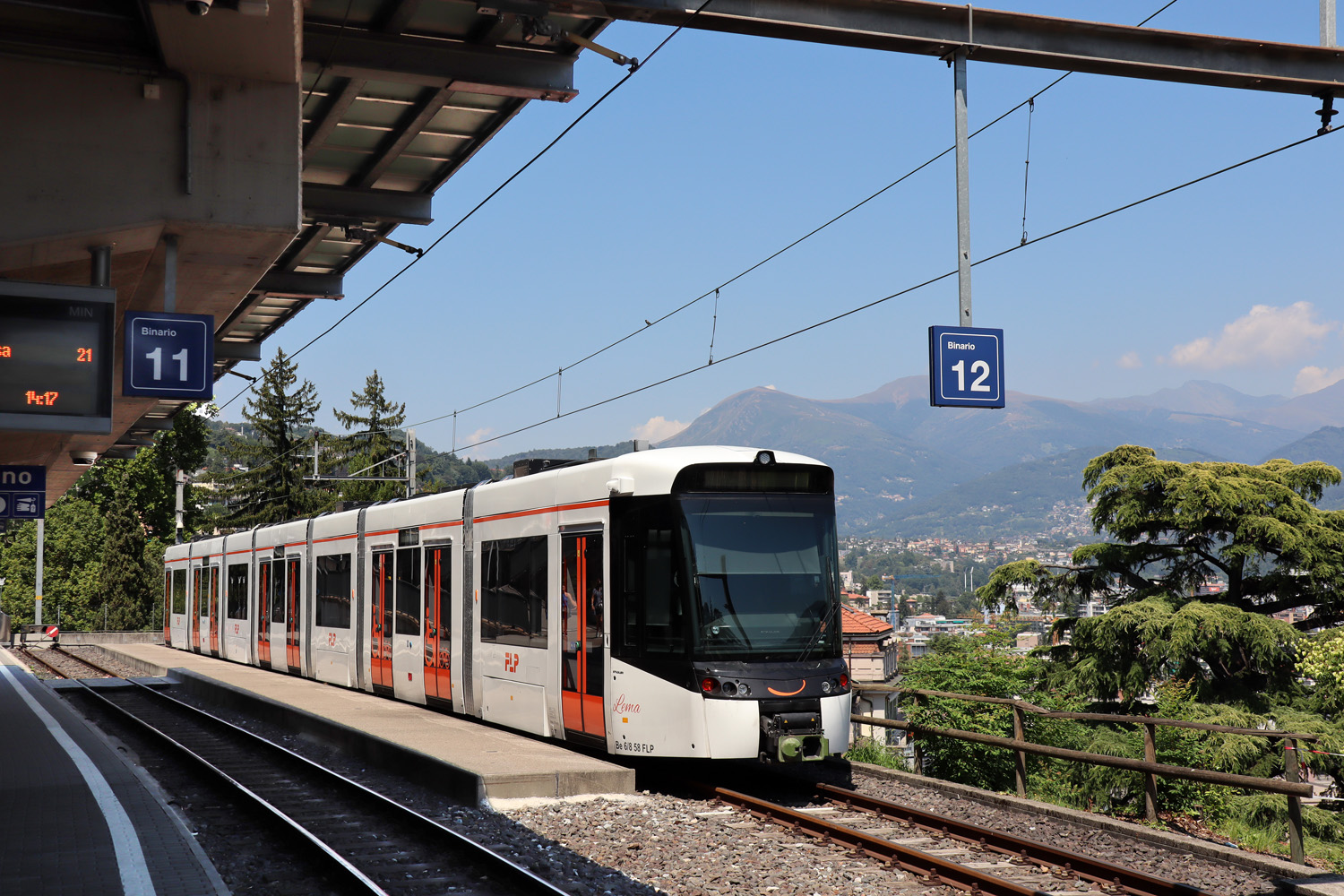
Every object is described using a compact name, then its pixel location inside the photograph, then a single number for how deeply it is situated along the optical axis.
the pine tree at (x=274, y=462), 73.50
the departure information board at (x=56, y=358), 9.43
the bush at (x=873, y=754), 14.41
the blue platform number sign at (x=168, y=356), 10.57
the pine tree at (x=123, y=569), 75.25
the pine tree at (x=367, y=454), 73.19
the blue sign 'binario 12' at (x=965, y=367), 10.91
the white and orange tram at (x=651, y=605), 11.11
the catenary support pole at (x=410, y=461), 35.19
